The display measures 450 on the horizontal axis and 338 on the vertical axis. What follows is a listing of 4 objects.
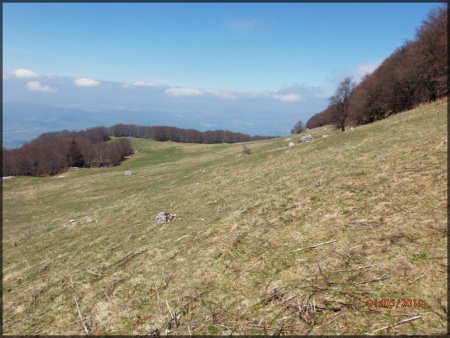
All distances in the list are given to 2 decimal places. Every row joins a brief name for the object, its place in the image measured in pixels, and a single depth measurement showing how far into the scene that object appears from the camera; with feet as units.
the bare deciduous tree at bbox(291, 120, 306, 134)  421.92
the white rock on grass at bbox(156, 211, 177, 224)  67.31
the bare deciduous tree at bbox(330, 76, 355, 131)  190.19
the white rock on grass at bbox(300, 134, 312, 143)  176.40
